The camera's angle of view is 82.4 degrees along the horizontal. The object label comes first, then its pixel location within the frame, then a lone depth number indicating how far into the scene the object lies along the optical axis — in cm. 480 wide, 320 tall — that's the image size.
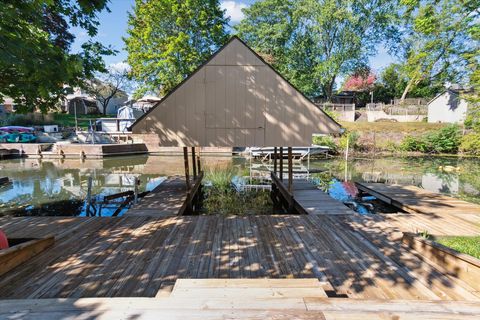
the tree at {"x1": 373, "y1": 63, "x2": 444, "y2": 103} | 4071
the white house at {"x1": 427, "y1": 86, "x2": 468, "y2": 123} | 3244
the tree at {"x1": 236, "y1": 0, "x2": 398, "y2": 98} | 3666
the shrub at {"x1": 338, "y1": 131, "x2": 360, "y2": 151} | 2934
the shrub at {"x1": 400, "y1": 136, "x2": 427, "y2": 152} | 2894
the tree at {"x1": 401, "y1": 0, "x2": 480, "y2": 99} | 3048
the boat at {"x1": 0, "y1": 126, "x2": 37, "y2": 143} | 2762
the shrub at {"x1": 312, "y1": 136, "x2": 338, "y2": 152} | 2942
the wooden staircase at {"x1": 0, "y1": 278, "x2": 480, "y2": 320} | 219
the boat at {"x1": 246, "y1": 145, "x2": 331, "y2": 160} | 2588
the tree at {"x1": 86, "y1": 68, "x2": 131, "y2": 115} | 4650
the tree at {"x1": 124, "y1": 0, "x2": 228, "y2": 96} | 2805
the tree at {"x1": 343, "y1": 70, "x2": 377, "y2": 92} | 4912
